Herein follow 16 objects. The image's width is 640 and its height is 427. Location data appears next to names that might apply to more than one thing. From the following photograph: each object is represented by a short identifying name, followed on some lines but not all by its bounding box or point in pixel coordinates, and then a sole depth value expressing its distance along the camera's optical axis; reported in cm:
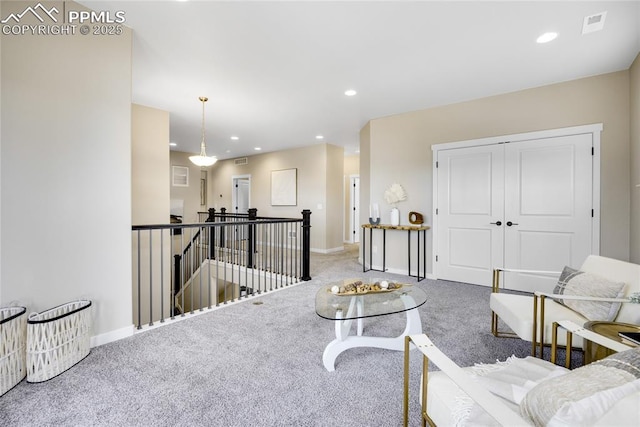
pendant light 475
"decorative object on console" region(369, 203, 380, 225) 493
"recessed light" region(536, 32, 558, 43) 256
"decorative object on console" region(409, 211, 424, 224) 456
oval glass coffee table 195
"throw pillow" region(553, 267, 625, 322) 189
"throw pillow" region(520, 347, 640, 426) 71
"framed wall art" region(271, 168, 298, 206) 749
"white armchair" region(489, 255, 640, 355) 185
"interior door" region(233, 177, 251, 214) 898
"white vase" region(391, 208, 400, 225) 475
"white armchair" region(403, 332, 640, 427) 70
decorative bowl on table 222
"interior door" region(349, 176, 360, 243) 856
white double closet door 350
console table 446
